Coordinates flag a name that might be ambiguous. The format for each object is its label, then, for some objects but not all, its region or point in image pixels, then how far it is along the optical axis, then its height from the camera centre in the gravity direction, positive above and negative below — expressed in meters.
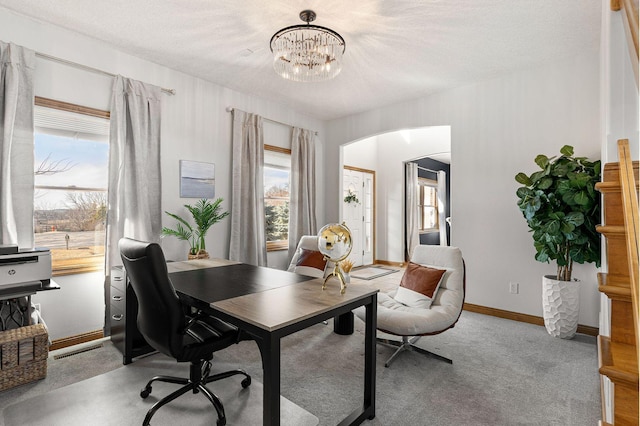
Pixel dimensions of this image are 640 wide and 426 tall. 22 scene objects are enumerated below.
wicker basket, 2.21 -0.95
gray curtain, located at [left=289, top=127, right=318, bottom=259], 5.11 +0.52
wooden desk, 1.40 -0.45
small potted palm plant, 3.59 -0.07
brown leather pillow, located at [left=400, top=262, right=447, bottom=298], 2.77 -0.53
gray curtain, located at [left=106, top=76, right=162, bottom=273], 3.20 +0.57
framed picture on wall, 3.86 +0.50
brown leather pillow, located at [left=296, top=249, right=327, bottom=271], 3.73 -0.47
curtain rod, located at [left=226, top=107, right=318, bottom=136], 4.29 +1.49
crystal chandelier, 2.68 +1.45
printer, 2.26 -0.33
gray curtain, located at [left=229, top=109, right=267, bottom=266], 4.27 +0.38
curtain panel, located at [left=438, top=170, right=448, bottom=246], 8.55 +0.58
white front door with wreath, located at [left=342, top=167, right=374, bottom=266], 6.84 +0.18
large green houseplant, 2.89 -0.03
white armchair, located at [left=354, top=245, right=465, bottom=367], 2.43 -0.73
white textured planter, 3.05 -0.83
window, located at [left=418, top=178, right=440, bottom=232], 8.15 +0.40
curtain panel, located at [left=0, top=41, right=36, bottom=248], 2.60 +0.62
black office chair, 1.69 -0.55
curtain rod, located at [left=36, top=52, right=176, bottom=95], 2.85 +1.46
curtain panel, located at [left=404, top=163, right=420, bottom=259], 7.27 +0.25
